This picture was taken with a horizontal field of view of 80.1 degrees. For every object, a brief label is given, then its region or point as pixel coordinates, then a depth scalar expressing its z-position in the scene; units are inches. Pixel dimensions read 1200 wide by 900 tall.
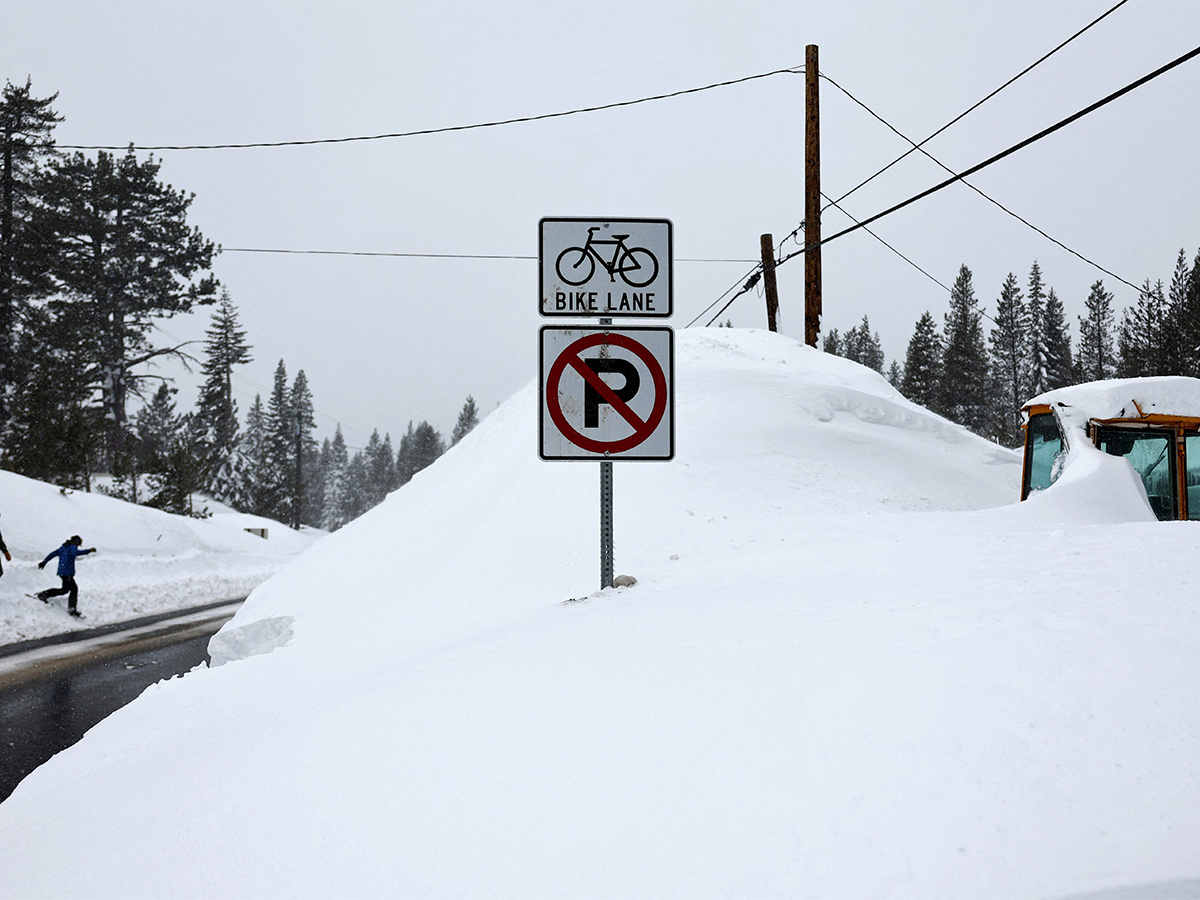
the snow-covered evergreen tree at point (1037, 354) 2181.3
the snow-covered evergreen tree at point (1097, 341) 2429.9
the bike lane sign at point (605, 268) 197.6
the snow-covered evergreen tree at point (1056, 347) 2199.8
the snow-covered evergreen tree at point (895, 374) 3917.8
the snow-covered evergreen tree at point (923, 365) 2128.4
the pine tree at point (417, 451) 3599.9
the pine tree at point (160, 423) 2649.6
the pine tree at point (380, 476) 4116.6
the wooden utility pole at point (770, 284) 776.9
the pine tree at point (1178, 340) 1375.5
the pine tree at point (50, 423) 953.5
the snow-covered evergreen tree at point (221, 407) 1953.7
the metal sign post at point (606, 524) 204.7
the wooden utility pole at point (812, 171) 589.9
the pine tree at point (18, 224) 1085.1
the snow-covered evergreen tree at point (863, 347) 3016.7
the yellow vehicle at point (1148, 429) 373.7
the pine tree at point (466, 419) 3597.4
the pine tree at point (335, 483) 3789.4
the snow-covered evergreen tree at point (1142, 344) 1476.4
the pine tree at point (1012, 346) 2434.8
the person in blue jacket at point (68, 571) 548.7
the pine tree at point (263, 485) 1910.4
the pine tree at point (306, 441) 2800.2
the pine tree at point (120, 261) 1416.1
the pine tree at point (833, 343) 3234.3
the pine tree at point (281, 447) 2034.9
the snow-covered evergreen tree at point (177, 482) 1254.9
